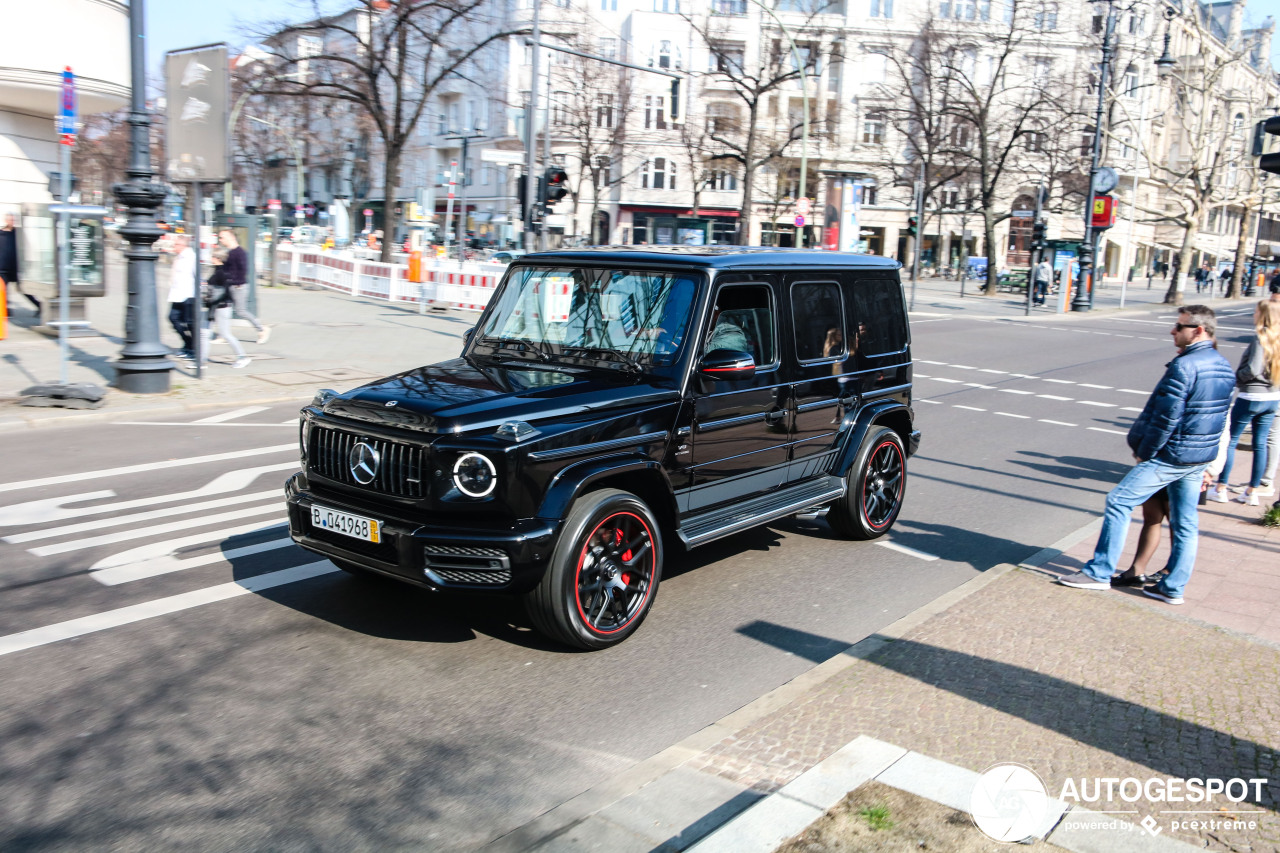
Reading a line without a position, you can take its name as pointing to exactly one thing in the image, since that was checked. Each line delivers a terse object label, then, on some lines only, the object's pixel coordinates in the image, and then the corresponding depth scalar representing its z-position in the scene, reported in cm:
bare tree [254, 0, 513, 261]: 2656
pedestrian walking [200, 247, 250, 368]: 1475
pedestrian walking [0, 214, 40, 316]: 1875
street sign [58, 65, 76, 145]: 1109
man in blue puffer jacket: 589
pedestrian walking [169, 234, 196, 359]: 1428
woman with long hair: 858
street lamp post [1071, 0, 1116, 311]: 3478
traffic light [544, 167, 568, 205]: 2120
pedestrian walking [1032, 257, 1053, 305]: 3956
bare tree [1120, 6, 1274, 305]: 4295
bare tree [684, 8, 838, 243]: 3741
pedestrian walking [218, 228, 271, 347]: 1492
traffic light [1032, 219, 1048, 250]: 3462
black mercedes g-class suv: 472
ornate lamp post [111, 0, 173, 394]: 1184
